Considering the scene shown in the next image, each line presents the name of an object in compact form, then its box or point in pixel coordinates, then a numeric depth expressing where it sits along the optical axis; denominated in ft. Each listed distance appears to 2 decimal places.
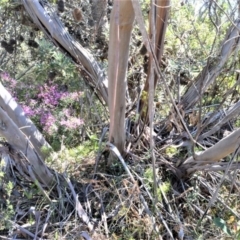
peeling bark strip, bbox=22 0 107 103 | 5.83
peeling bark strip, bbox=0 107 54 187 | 4.58
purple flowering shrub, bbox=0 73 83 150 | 6.02
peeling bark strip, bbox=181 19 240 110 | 5.17
